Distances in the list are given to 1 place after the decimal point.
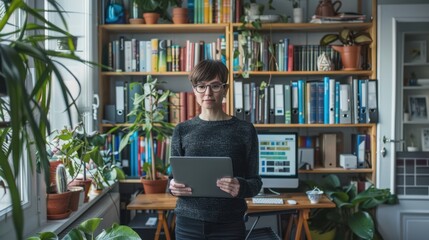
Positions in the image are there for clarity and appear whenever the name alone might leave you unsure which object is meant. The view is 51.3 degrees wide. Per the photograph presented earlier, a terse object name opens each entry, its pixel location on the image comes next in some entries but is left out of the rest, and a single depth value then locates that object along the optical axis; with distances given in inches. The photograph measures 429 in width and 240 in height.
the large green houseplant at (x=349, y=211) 122.6
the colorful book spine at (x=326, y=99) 131.9
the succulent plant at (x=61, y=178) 88.0
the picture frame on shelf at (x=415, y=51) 136.6
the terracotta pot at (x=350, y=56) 130.2
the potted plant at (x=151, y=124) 121.4
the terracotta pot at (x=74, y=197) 92.9
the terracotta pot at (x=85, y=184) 101.9
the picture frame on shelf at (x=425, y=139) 138.2
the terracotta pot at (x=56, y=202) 89.7
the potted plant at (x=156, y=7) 130.4
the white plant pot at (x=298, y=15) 133.0
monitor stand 121.3
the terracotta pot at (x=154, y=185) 123.6
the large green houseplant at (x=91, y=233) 64.1
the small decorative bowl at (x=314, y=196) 112.0
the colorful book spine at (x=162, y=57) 134.0
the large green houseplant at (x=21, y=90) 29.2
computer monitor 123.5
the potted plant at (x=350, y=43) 130.5
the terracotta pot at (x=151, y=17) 131.4
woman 70.1
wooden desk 108.9
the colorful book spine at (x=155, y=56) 134.0
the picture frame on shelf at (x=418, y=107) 137.9
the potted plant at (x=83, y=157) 92.7
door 129.0
